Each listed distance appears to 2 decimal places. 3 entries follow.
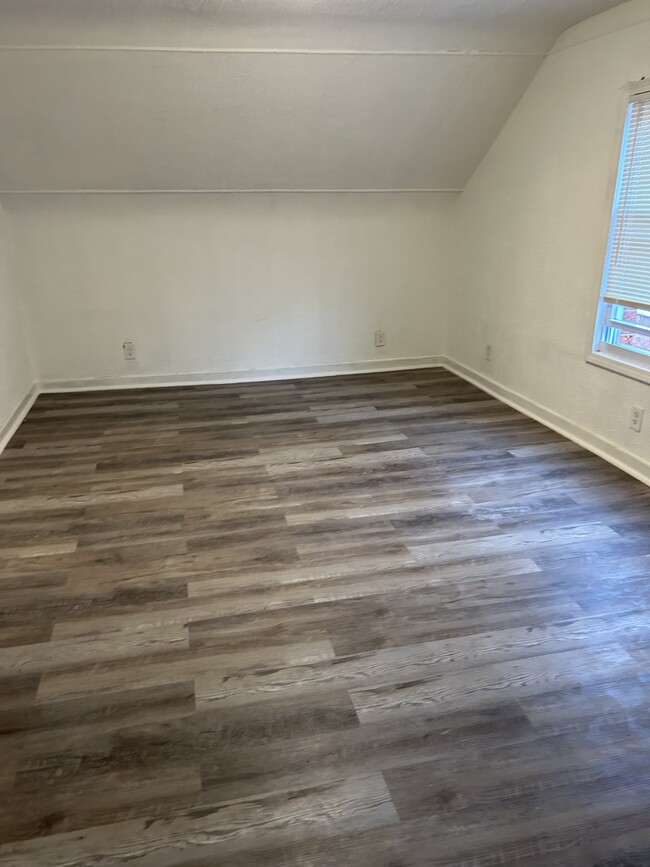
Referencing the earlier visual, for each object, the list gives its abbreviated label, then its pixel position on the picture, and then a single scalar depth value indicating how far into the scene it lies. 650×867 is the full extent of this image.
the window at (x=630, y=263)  2.97
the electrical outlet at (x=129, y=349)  4.54
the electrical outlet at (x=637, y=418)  3.09
